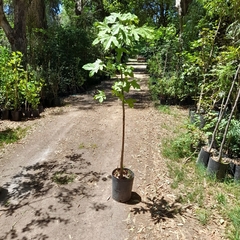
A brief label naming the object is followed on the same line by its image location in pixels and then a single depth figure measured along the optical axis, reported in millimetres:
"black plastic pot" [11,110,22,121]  5583
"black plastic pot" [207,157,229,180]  3142
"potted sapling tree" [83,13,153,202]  2049
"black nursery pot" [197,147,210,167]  3445
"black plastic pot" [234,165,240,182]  3109
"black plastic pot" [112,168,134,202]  2683
